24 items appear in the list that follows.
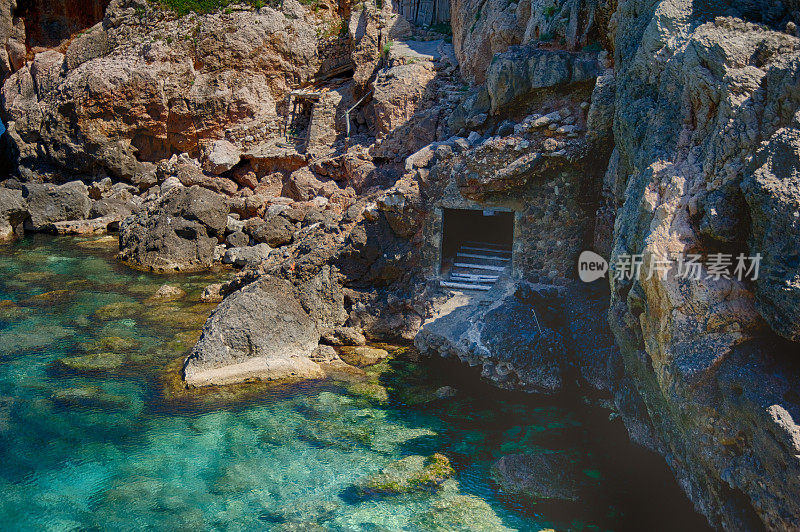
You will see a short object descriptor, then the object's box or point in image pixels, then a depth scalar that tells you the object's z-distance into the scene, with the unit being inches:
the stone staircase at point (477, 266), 431.5
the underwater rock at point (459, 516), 256.2
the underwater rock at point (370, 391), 364.2
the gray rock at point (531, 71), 406.6
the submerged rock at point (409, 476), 280.5
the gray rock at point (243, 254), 645.9
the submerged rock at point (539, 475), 279.3
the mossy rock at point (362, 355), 409.4
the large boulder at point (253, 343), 372.5
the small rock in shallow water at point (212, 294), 529.0
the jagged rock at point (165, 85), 885.2
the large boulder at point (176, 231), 631.2
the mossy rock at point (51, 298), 516.1
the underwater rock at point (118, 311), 489.1
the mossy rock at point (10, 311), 482.0
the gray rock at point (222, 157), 856.9
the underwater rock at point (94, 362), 397.1
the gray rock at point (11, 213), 733.9
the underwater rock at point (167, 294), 535.8
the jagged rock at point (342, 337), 426.3
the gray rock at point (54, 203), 775.1
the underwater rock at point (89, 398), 351.6
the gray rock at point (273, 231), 684.7
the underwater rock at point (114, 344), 427.2
